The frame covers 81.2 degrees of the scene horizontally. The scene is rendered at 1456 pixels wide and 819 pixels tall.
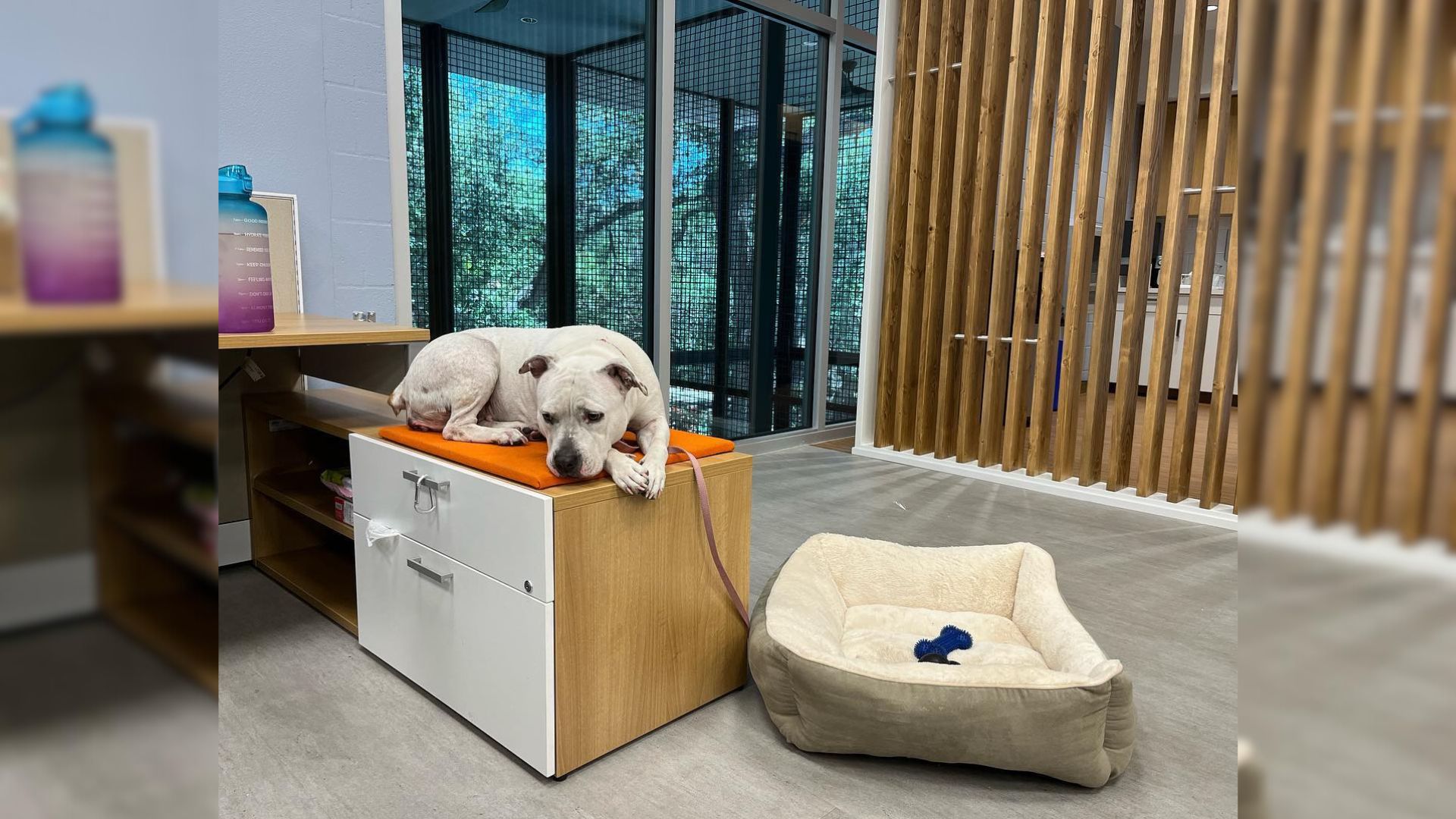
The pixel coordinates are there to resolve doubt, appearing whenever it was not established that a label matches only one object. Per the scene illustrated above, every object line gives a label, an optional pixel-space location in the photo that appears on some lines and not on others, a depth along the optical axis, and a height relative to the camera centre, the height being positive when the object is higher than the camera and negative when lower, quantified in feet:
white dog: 5.60 -0.64
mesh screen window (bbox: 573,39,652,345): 13.38 +2.00
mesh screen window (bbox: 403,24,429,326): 10.83 +1.69
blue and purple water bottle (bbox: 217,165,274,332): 6.70 +0.28
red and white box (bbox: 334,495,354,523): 7.71 -1.86
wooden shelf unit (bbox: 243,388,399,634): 8.15 -1.89
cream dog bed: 5.22 -2.44
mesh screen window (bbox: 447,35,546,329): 11.69 +1.78
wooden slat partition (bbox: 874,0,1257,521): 12.47 +1.51
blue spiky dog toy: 6.40 -2.54
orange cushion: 5.50 -1.04
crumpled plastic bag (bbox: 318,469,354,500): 7.74 -1.66
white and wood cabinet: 5.40 -2.00
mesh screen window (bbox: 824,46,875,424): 17.56 +1.76
